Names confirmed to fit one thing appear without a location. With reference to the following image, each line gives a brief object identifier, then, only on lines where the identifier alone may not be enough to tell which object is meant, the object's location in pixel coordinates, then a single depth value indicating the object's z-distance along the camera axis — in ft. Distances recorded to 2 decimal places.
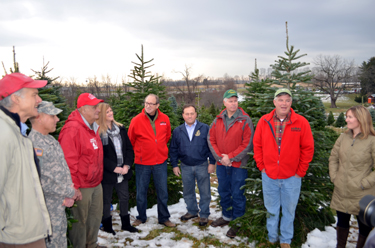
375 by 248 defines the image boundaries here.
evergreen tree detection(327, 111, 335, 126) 94.22
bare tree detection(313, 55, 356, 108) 201.46
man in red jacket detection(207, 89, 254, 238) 15.48
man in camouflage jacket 9.67
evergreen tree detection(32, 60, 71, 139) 12.04
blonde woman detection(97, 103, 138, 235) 15.08
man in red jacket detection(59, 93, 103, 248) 11.72
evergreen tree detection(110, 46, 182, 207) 20.40
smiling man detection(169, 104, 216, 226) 16.99
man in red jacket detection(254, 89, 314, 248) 12.80
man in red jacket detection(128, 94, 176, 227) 16.69
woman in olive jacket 12.21
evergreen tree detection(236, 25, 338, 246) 14.39
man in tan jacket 6.75
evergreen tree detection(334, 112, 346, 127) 93.56
